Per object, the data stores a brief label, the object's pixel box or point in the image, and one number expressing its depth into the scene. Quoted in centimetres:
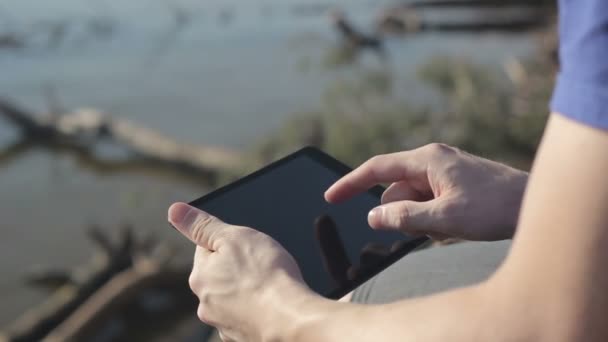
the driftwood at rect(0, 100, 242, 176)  569
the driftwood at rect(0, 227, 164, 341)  376
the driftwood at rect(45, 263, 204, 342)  364
